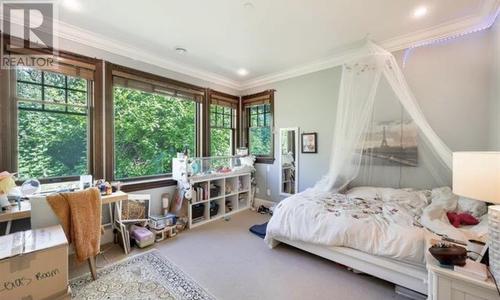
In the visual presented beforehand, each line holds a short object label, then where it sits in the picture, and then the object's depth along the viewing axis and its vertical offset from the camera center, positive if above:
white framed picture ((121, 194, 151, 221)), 3.07 -0.84
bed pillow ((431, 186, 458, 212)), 2.30 -0.56
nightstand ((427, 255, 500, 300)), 1.21 -0.81
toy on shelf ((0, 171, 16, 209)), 2.06 -0.36
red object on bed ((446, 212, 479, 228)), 2.06 -0.68
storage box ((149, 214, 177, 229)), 3.18 -1.08
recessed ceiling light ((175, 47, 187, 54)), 3.32 +1.55
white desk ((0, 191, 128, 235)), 1.96 -0.59
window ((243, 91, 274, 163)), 4.66 +0.55
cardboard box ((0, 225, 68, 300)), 1.48 -0.84
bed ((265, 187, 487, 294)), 1.91 -0.79
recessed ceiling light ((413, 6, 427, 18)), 2.37 +1.54
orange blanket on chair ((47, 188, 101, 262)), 2.08 -0.67
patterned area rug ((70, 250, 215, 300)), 2.01 -1.34
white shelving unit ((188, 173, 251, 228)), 3.79 -0.90
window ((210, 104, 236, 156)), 4.65 +0.44
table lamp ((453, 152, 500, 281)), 1.19 -0.20
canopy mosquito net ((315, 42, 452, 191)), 2.56 +0.17
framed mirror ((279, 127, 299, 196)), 4.26 -0.22
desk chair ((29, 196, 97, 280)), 1.98 -0.59
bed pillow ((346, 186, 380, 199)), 2.99 -0.62
